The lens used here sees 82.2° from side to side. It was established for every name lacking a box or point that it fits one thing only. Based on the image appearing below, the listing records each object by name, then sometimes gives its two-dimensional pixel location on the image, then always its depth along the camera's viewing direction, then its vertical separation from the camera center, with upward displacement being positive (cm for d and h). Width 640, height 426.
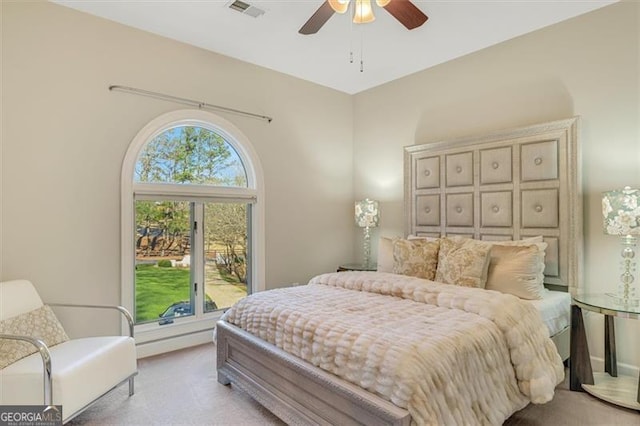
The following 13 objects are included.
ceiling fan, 228 +131
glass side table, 252 -113
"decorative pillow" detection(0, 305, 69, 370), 219 -77
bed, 178 -63
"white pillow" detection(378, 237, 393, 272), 371 -42
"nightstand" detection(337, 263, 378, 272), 443 -65
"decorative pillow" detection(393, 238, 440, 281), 329 -39
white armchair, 204 -88
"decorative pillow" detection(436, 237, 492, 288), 294 -40
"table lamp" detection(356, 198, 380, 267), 458 +1
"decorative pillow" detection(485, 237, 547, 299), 288 -44
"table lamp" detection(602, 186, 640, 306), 258 -5
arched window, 345 -9
